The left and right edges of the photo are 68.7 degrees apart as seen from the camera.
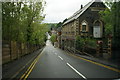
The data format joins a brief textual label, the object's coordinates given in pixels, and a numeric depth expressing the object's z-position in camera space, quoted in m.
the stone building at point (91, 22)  18.85
